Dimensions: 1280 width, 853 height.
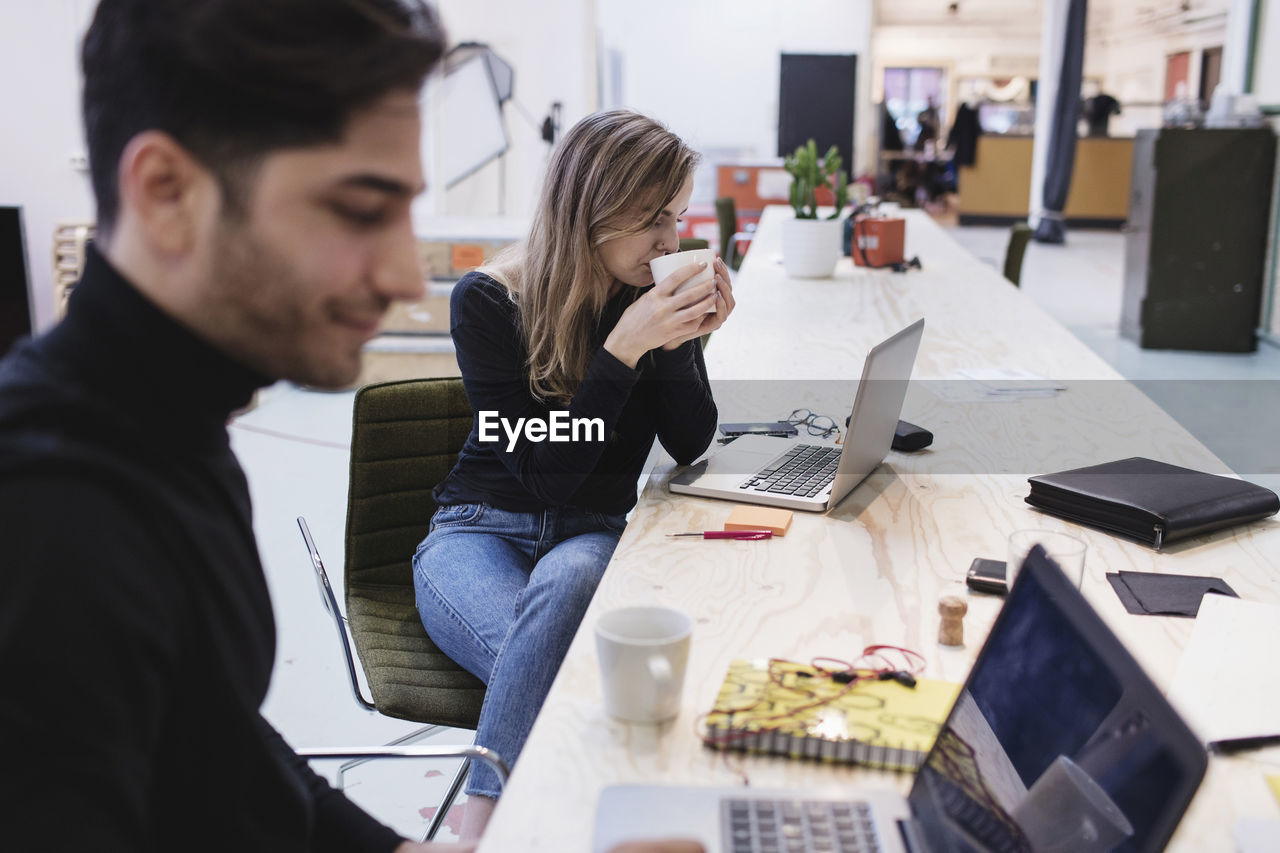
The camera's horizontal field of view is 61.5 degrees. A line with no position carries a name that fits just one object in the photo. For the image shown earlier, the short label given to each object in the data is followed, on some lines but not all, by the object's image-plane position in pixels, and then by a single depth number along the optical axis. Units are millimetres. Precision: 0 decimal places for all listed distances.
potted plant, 3582
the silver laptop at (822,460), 1524
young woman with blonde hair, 1667
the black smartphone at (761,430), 1994
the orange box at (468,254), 4965
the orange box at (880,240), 3840
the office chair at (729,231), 5629
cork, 1168
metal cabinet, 5582
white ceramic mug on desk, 977
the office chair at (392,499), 1794
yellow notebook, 954
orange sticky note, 1498
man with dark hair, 625
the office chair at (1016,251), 4543
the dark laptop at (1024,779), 684
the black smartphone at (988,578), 1311
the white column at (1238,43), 5777
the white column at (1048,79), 9875
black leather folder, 1446
